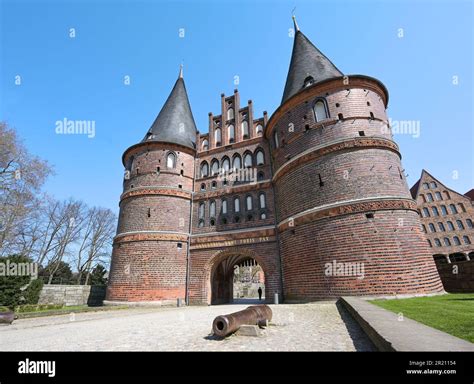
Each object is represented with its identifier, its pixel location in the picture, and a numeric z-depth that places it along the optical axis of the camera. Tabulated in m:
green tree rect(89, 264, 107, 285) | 31.67
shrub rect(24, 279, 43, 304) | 14.20
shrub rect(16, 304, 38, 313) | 12.68
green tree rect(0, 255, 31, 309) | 12.80
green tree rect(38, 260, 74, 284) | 28.07
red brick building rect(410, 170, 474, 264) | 31.09
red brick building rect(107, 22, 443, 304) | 10.51
